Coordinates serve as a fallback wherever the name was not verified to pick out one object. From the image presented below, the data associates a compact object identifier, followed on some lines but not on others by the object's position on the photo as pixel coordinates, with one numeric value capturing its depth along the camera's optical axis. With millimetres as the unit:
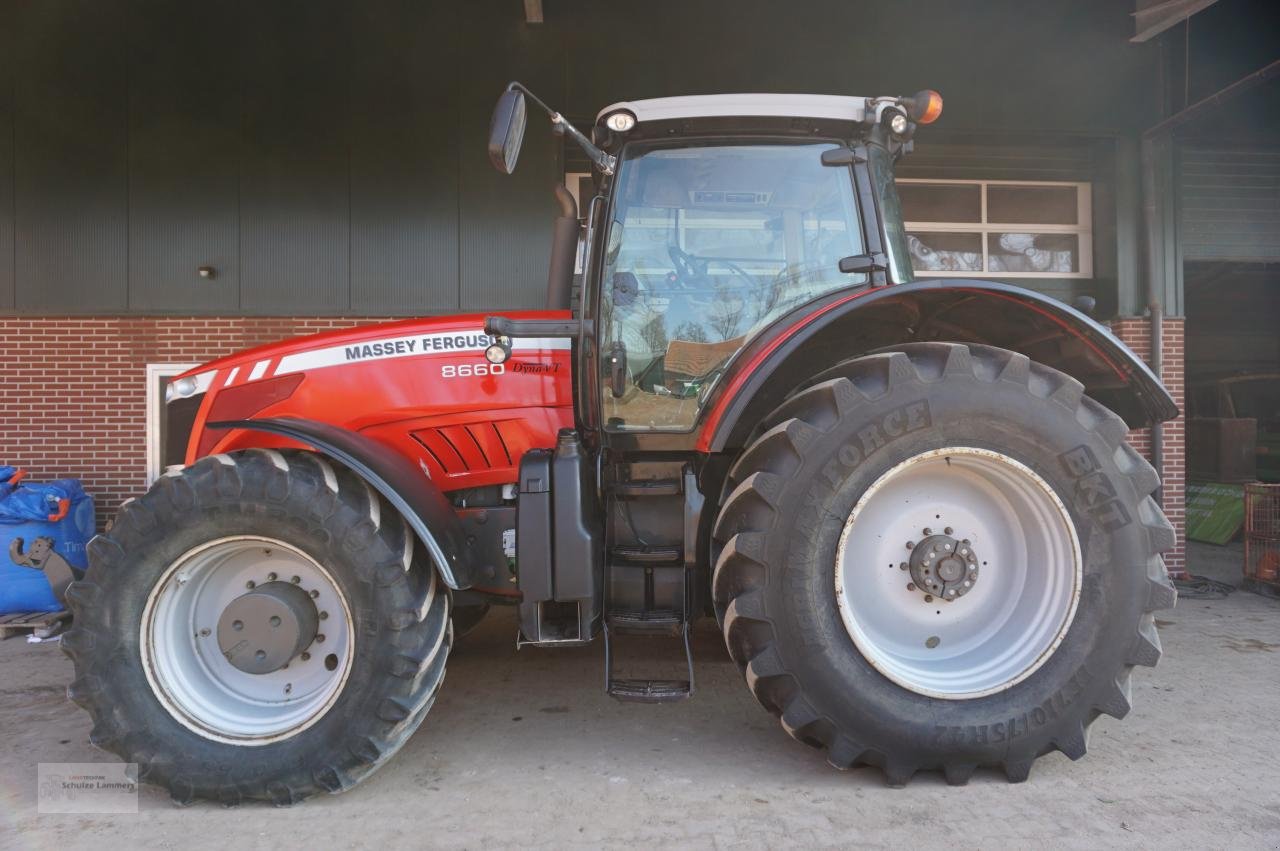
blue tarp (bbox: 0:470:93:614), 4551
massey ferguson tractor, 2254
